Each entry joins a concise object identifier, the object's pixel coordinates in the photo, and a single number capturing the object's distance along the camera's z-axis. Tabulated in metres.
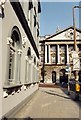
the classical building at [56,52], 26.55
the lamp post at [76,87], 6.51
